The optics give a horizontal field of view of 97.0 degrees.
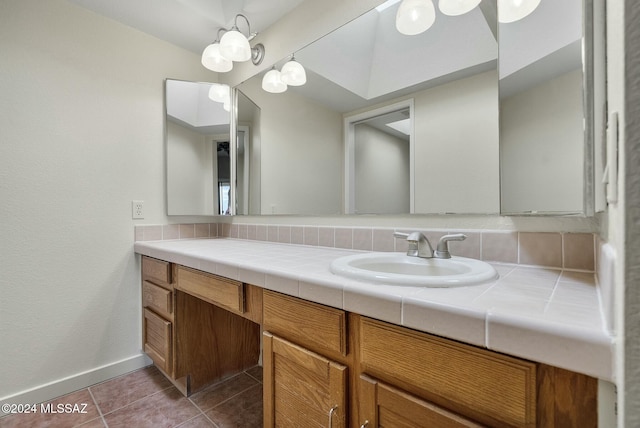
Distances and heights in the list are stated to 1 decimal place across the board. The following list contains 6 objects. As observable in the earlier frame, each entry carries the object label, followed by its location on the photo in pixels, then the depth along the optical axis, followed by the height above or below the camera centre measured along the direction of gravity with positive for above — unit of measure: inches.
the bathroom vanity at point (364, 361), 17.8 -11.9
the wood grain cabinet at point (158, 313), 57.1 -22.0
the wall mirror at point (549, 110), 28.9 +11.5
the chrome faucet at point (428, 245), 36.1 -4.5
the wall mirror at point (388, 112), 39.4 +15.8
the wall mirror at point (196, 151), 73.7 +16.8
